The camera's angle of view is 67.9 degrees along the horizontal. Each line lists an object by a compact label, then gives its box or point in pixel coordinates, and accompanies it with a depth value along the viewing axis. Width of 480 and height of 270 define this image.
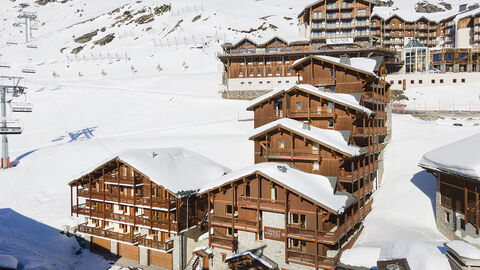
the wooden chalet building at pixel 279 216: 21.47
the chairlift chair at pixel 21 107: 38.68
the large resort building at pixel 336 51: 62.50
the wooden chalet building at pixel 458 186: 19.92
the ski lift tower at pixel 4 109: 39.78
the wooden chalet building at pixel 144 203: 25.78
